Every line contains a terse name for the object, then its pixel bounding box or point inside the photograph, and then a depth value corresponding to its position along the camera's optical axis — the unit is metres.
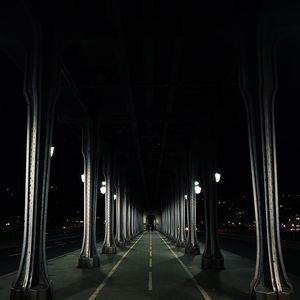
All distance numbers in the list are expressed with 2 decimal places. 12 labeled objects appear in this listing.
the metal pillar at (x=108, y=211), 21.52
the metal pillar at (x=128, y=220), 35.67
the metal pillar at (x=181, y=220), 27.25
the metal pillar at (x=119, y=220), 28.00
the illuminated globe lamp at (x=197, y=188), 21.42
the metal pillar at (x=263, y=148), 7.70
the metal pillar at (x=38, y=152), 7.99
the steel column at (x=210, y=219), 14.17
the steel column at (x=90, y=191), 14.61
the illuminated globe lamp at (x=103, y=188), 23.06
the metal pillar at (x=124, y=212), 33.13
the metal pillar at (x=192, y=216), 21.19
